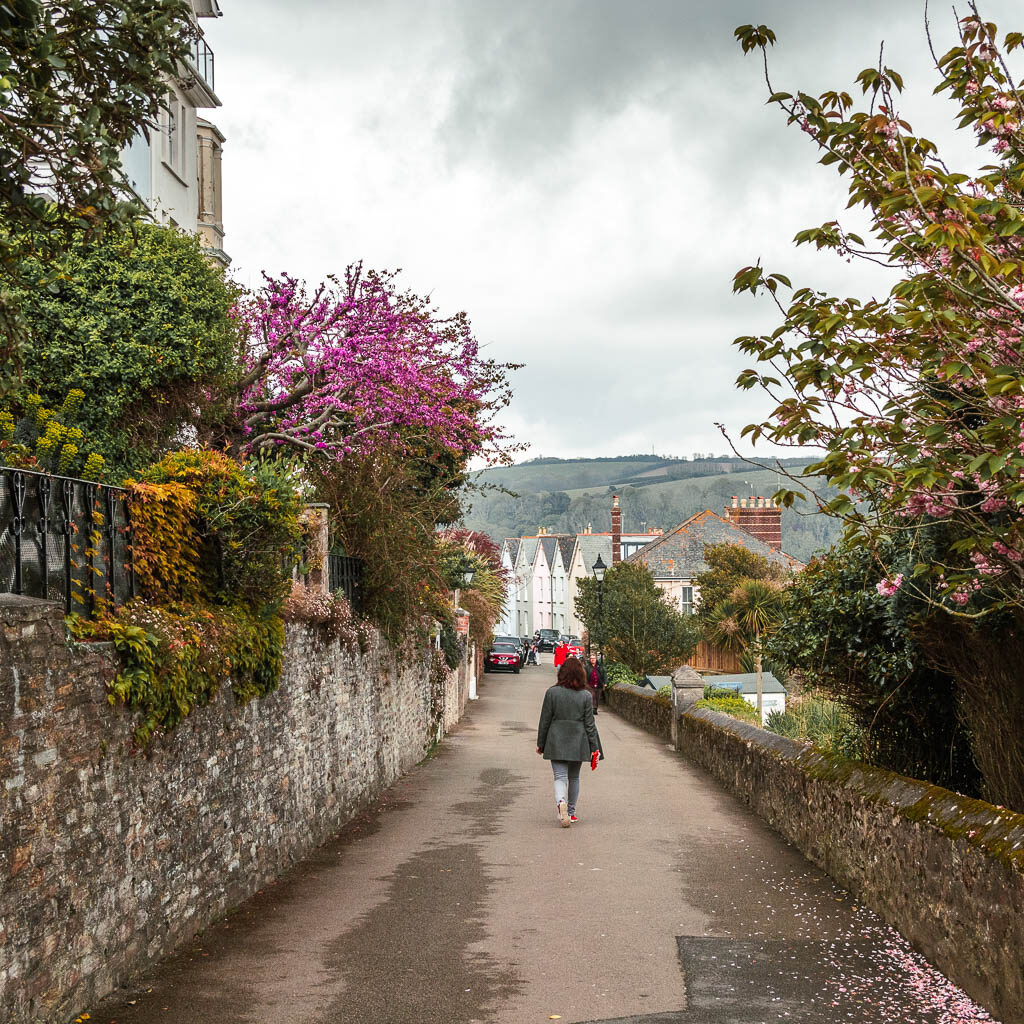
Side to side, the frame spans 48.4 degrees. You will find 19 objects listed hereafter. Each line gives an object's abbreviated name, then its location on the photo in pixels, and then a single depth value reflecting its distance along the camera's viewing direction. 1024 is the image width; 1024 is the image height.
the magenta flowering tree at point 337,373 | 17.55
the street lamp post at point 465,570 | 30.40
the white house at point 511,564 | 128.69
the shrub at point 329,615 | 11.46
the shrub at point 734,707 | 23.59
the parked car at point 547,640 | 89.19
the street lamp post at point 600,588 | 41.06
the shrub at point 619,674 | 40.31
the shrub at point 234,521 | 9.21
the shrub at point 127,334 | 13.83
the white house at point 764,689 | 34.66
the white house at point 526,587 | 122.25
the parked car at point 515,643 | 67.12
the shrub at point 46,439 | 9.88
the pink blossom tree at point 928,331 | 6.30
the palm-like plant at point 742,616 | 43.72
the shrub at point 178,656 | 6.84
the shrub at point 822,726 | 12.52
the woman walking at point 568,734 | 12.60
